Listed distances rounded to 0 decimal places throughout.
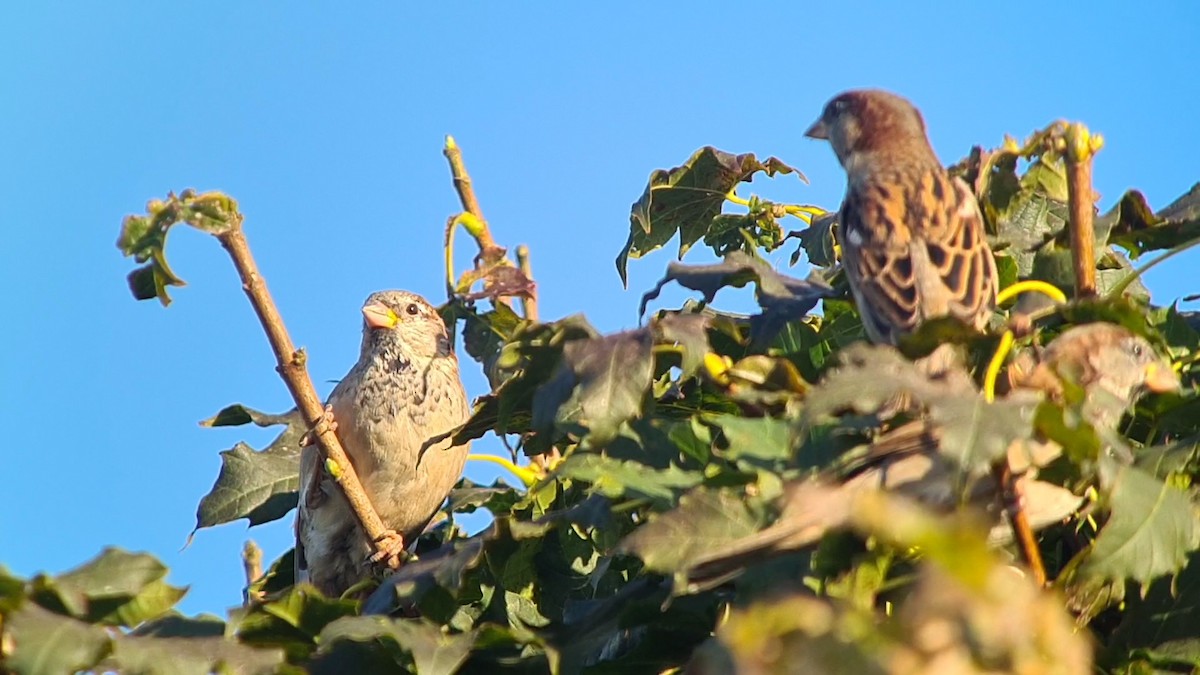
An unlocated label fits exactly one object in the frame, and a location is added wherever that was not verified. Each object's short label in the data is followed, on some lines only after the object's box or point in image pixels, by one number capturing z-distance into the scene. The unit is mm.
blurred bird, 3385
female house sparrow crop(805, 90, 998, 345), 4969
